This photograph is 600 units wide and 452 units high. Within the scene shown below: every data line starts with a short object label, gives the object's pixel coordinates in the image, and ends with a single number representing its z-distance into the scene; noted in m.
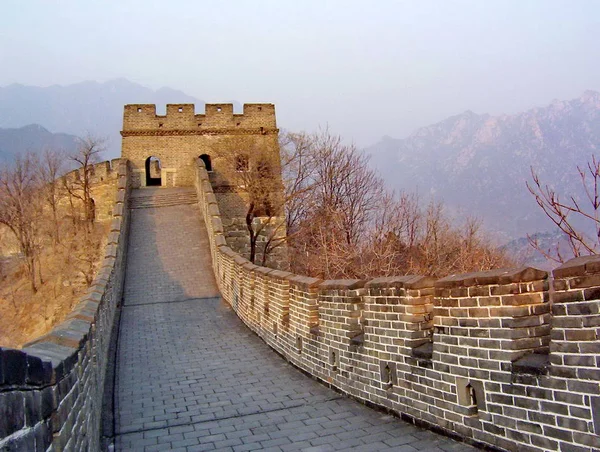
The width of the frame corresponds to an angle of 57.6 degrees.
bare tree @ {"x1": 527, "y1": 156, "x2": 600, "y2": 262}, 7.96
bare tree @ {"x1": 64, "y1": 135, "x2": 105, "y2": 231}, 28.16
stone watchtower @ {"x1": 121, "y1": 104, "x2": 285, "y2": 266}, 27.03
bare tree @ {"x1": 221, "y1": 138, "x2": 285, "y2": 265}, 25.05
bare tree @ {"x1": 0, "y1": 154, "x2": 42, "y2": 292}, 27.53
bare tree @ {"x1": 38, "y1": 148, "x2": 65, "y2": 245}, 28.25
